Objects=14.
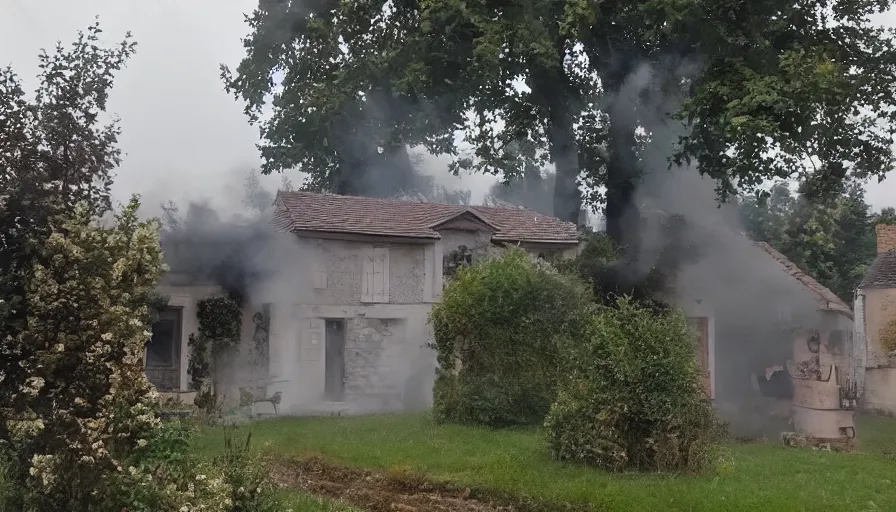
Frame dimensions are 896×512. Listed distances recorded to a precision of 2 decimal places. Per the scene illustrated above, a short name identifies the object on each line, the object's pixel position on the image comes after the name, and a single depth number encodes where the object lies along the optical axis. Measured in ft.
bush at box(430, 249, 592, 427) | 59.00
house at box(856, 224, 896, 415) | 100.48
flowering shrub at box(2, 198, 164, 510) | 22.13
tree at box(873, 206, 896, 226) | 142.59
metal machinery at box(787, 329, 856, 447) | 66.33
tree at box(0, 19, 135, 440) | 22.68
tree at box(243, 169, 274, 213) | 99.35
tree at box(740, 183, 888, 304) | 136.87
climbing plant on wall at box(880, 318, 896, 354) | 95.14
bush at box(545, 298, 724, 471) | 41.45
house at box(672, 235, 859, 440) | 84.23
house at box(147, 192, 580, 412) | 73.77
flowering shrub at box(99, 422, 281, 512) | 23.52
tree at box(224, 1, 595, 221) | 83.25
